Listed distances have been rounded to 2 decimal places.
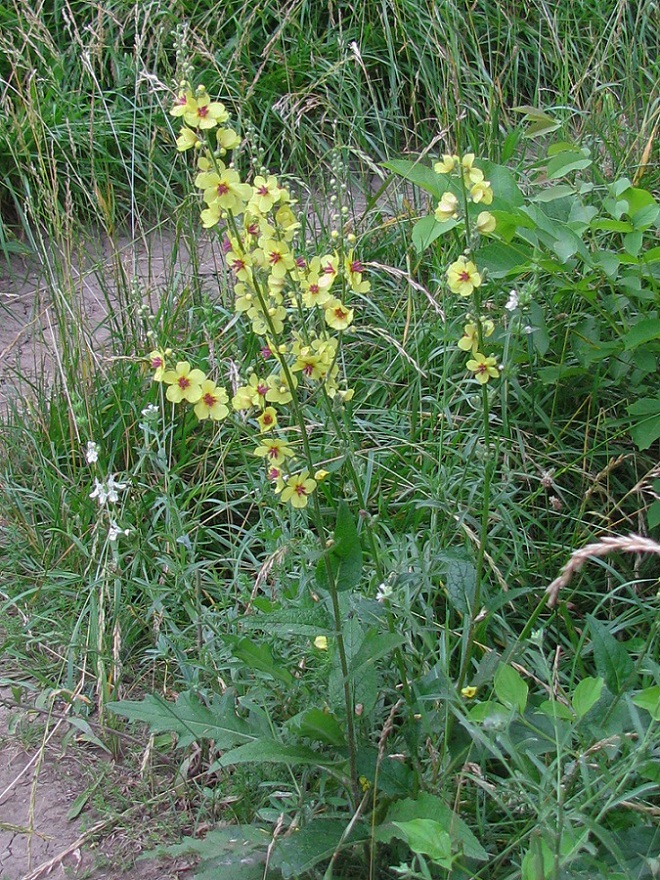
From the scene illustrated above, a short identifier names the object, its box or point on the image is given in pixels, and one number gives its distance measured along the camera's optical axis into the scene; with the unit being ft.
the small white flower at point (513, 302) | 5.00
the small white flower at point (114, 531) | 5.69
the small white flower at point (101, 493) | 5.64
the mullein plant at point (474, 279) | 4.79
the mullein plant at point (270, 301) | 4.41
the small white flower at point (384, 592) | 4.74
